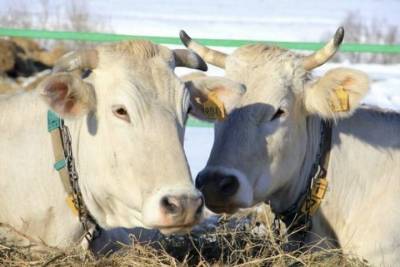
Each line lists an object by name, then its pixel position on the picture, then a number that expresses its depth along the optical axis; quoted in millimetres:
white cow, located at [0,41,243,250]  7692
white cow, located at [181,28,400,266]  9250
